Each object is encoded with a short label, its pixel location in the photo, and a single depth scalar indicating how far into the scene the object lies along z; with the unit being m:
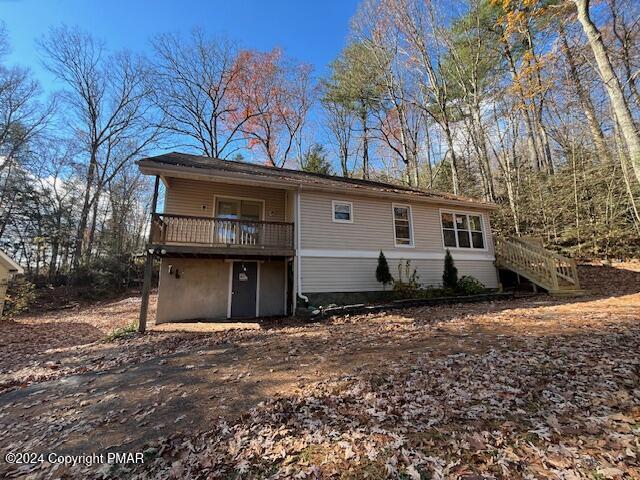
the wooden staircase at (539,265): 11.41
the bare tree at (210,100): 22.23
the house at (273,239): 9.91
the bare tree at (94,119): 21.14
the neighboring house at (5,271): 13.36
